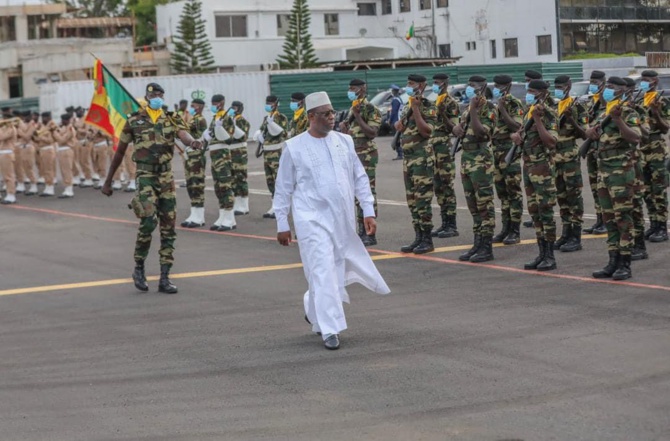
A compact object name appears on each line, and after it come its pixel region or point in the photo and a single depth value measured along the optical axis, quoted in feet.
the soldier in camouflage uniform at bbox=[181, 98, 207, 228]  67.10
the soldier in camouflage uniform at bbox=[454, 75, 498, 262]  48.75
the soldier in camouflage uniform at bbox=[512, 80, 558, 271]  45.21
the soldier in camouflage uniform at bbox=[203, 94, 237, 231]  65.51
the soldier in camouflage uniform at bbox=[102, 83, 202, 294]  44.09
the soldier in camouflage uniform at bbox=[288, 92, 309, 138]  65.16
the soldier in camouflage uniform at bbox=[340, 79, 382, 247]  55.77
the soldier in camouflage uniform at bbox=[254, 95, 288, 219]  68.49
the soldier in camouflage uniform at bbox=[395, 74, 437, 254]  51.88
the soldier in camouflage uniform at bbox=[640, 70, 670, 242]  50.67
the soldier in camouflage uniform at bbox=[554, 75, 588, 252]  49.06
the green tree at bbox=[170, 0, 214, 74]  227.40
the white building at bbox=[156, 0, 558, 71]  206.18
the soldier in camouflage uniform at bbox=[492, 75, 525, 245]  50.08
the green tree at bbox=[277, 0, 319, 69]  225.56
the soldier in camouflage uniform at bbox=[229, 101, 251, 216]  68.13
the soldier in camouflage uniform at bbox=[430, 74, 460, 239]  53.67
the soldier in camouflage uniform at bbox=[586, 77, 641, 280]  42.01
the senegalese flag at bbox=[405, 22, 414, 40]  215.51
